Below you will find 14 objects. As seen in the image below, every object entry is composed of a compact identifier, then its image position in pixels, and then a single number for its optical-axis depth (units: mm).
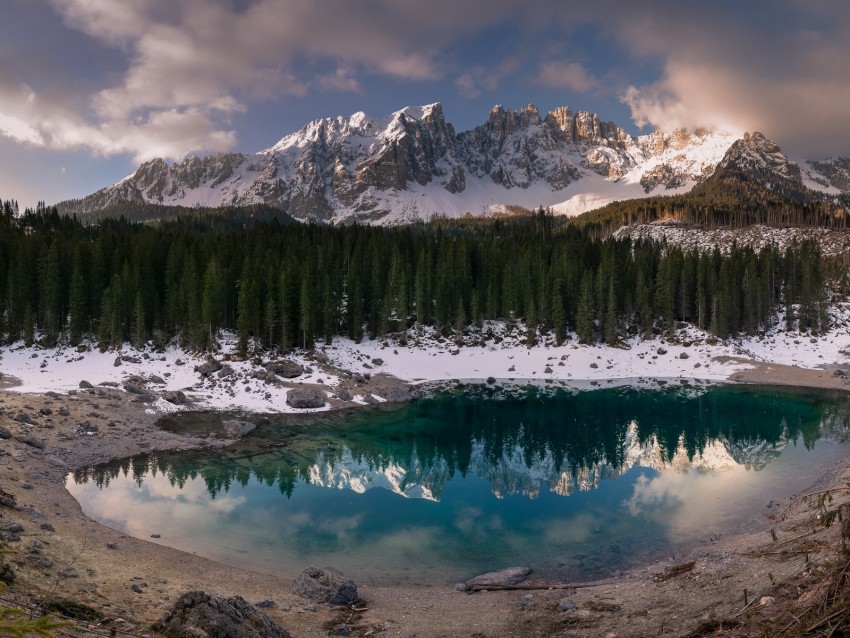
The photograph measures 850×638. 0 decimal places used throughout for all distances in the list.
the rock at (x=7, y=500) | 21706
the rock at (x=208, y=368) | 60219
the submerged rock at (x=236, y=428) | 43938
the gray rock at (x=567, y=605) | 16625
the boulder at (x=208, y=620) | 11617
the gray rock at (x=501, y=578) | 19859
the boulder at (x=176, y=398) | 51656
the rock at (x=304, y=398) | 54938
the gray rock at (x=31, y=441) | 34750
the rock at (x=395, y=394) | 63062
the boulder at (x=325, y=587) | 17938
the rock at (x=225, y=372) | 59962
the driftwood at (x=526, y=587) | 19453
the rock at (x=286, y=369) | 62406
